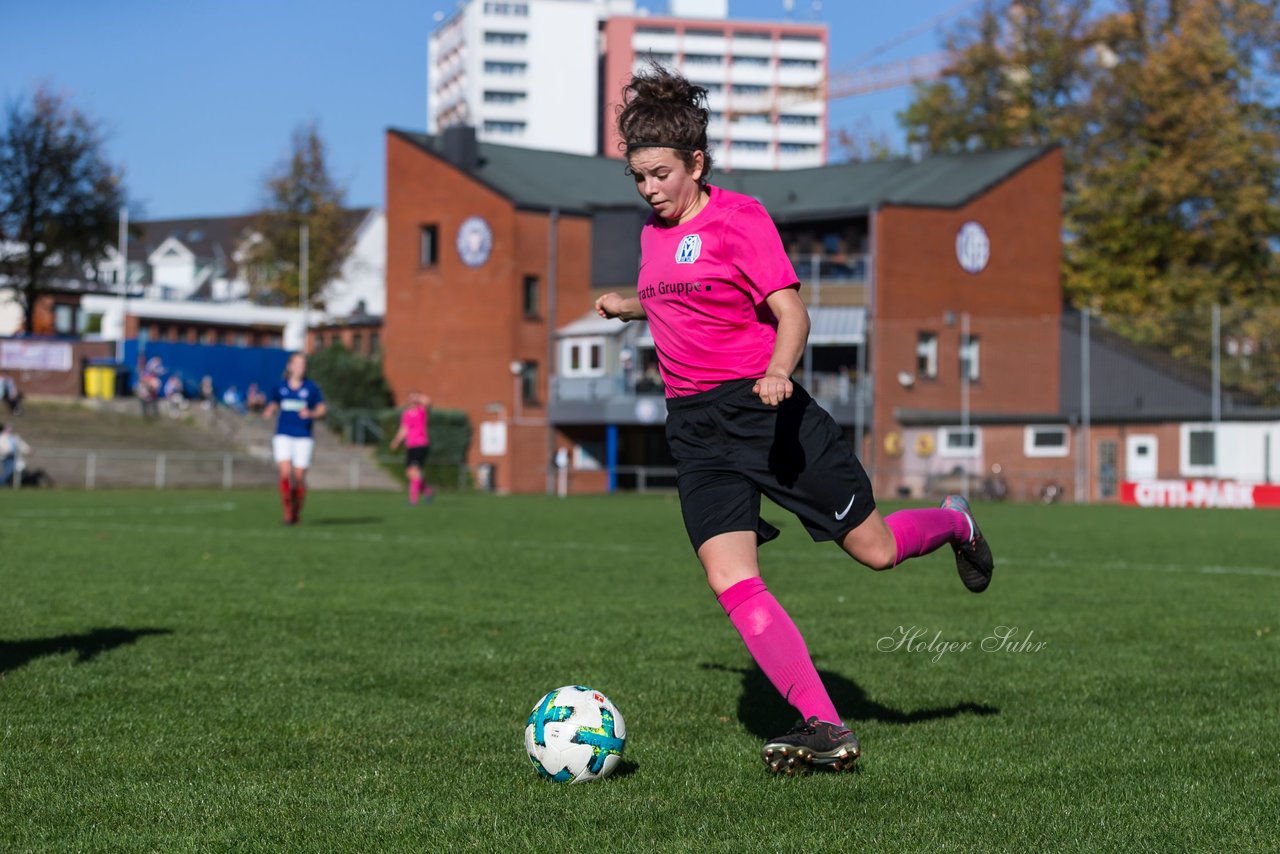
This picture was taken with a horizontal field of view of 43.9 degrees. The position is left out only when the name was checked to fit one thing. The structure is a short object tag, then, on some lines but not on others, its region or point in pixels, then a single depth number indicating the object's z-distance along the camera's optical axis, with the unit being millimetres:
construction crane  131750
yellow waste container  54719
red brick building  46656
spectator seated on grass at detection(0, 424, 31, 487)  36656
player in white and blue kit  18859
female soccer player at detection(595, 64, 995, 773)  5230
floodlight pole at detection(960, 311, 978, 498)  41909
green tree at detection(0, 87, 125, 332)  54344
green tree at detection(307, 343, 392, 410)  54562
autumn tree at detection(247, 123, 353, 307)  74375
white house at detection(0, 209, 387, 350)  75625
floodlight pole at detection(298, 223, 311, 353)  68562
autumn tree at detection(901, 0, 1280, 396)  49812
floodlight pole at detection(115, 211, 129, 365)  57566
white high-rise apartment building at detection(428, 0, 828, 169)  132875
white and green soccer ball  4910
